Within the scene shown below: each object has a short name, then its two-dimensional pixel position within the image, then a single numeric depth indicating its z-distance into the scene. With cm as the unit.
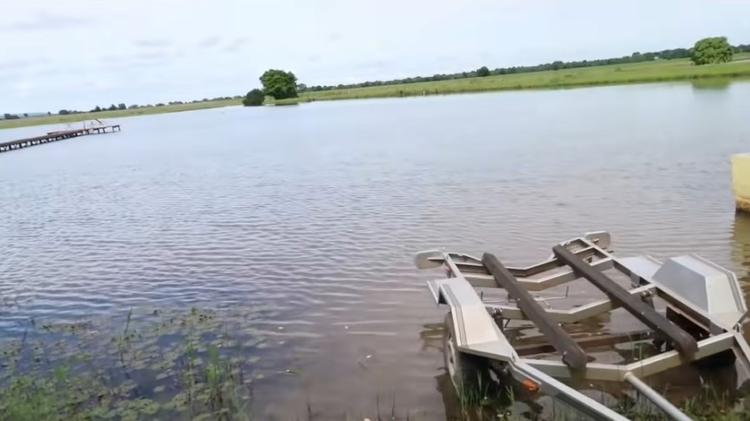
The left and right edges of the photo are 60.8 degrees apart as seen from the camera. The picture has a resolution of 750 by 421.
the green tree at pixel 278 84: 16662
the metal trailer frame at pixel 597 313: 480
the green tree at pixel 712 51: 11256
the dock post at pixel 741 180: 1174
